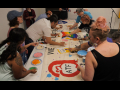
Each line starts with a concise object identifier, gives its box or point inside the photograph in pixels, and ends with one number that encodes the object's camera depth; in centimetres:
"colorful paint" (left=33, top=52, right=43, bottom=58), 165
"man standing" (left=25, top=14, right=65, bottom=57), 190
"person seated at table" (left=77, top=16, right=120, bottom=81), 97
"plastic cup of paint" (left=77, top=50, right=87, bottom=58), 162
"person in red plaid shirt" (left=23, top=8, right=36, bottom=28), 383
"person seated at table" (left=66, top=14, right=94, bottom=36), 225
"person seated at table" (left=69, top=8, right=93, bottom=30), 272
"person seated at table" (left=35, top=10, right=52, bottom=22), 282
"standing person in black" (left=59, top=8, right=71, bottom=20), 456
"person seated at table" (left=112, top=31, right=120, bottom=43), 189
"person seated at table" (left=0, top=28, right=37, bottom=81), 107
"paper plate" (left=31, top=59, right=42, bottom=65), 149
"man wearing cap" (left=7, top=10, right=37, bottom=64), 180
